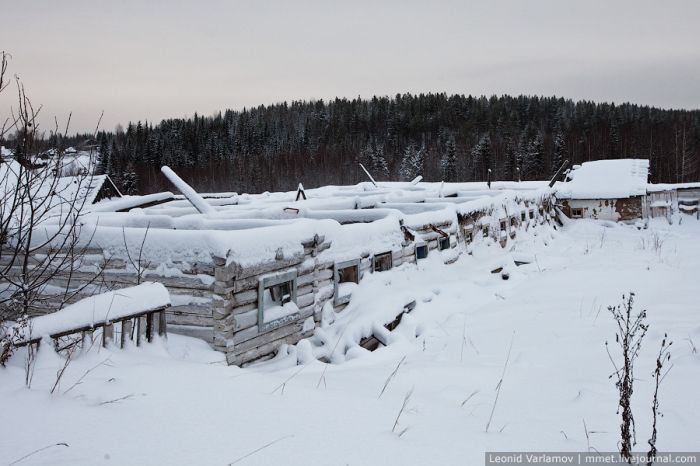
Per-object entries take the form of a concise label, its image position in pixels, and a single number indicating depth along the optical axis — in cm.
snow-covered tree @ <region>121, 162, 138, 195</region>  5982
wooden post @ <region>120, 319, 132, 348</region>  493
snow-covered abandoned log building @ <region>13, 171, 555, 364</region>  678
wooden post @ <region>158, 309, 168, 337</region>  558
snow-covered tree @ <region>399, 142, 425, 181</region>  7031
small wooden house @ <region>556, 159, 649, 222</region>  2567
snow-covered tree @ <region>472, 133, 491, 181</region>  7062
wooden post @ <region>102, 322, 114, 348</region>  460
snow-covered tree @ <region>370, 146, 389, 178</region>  7356
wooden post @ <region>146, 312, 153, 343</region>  538
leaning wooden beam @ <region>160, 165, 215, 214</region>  1080
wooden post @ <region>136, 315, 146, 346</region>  515
